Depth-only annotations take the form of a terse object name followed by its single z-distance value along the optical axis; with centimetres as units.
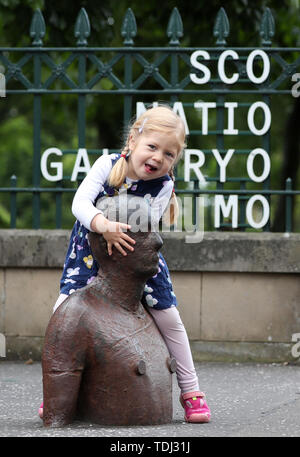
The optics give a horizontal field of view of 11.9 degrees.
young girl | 671
